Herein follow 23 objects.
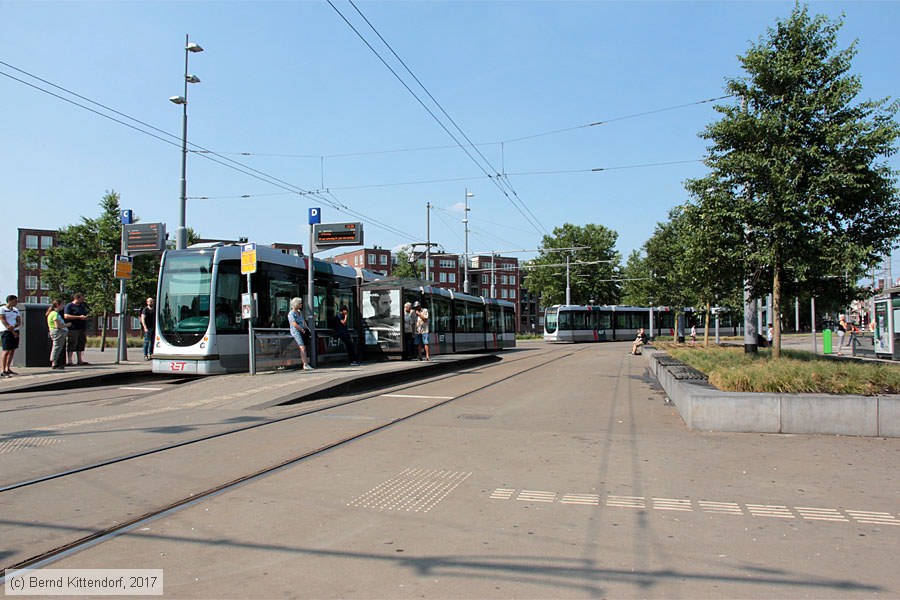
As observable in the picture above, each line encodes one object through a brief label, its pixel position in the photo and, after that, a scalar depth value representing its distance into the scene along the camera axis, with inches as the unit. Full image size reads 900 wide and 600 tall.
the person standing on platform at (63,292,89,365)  625.4
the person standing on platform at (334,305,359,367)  670.5
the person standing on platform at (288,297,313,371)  577.0
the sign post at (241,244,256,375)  535.8
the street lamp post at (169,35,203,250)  825.2
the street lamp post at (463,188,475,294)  1717.9
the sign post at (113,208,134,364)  692.1
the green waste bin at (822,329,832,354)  1071.6
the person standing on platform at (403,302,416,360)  765.9
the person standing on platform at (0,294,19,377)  538.0
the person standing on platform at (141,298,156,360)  680.4
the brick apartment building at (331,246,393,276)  4603.8
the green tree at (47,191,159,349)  1462.8
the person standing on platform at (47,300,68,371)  587.8
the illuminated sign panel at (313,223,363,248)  665.6
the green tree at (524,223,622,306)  3408.0
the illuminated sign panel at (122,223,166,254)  821.9
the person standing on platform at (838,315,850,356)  1113.4
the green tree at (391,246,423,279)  3152.1
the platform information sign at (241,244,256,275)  541.0
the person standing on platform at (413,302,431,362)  749.3
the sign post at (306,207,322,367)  618.5
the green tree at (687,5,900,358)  479.5
